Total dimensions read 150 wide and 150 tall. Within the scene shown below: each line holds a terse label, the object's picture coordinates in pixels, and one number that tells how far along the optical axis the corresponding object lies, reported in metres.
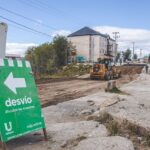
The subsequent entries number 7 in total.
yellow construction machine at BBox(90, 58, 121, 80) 19.58
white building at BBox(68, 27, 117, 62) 61.43
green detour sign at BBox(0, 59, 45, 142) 3.05
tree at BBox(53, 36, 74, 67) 45.99
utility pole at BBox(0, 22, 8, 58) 3.31
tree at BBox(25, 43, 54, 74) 38.05
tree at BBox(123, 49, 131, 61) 73.09
